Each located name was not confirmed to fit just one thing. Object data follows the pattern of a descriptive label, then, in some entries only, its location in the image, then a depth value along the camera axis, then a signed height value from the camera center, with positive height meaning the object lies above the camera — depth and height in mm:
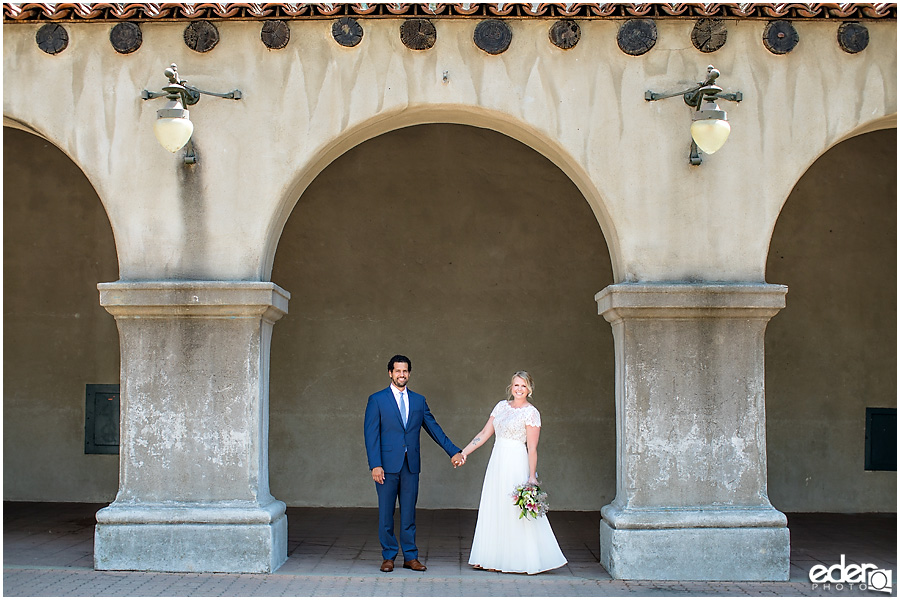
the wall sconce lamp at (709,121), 6059 +1369
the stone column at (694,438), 6477 -914
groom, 6863 -1075
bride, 6797 -1488
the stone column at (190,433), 6535 -875
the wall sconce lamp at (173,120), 6086 +1386
